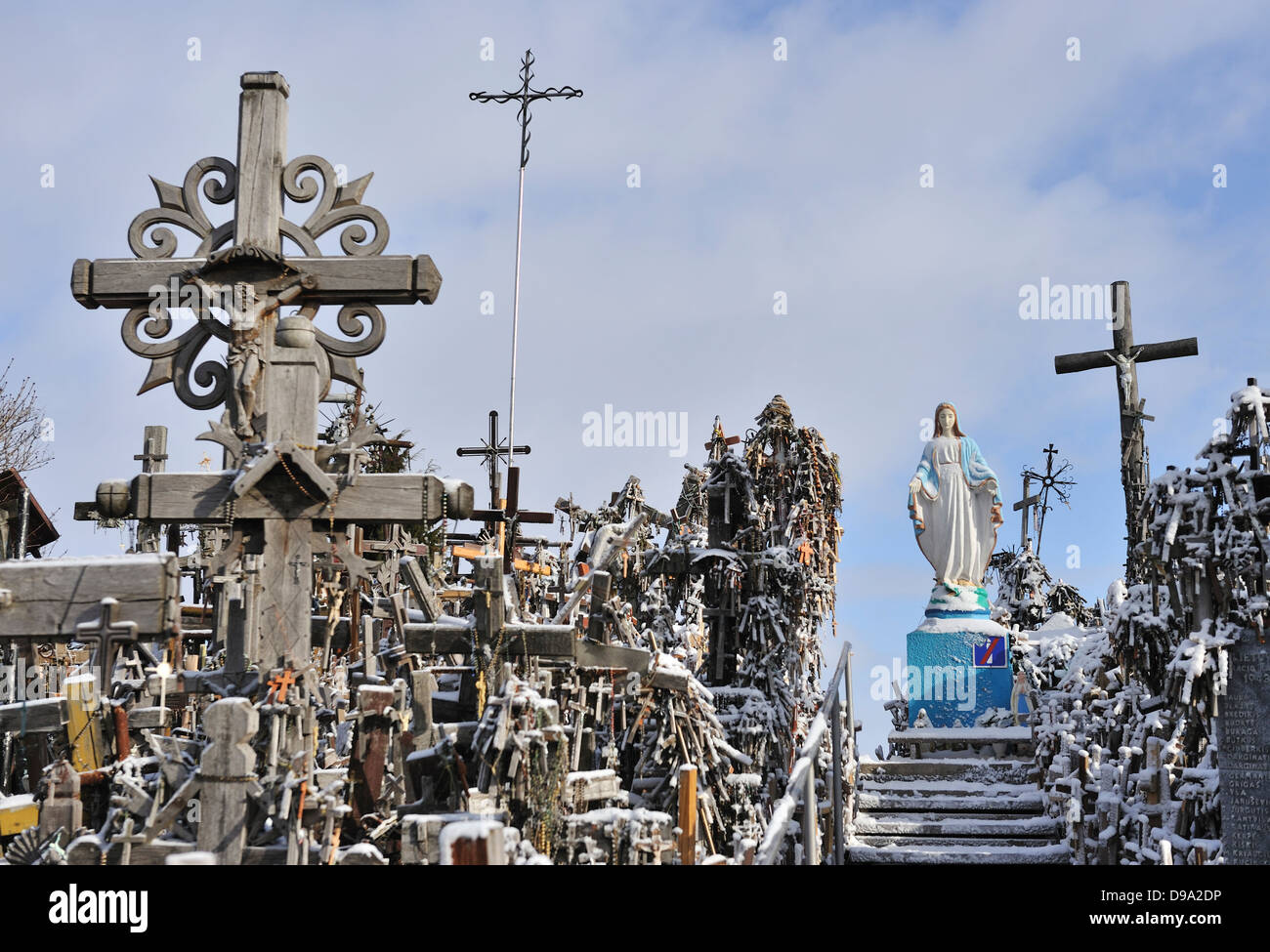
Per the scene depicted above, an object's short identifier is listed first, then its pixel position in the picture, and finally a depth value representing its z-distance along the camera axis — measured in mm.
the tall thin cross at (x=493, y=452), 16359
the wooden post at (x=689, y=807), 8033
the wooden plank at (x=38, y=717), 8758
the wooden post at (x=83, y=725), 8469
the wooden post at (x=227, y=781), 6074
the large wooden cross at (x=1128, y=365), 16562
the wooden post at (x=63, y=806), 7043
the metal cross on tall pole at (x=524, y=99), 12164
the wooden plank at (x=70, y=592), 6168
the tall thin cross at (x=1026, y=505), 26984
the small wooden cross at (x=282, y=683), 6820
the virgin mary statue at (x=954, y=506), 16734
